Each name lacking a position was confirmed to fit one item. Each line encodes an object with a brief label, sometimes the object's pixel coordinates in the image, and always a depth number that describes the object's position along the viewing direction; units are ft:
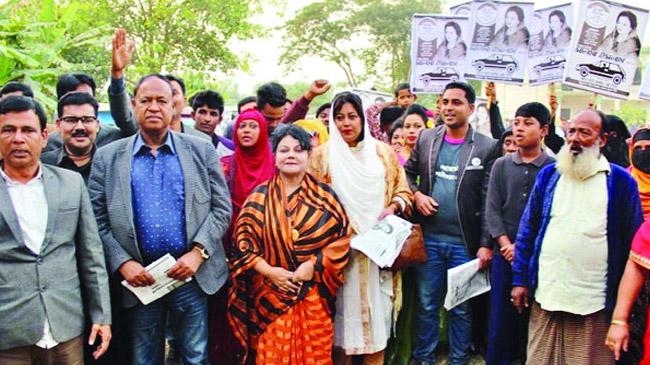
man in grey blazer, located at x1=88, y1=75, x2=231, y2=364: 10.23
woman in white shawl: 12.07
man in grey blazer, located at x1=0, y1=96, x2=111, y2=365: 8.57
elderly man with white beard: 10.26
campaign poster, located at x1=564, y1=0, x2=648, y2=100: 15.46
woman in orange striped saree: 10.95
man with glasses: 11.09
